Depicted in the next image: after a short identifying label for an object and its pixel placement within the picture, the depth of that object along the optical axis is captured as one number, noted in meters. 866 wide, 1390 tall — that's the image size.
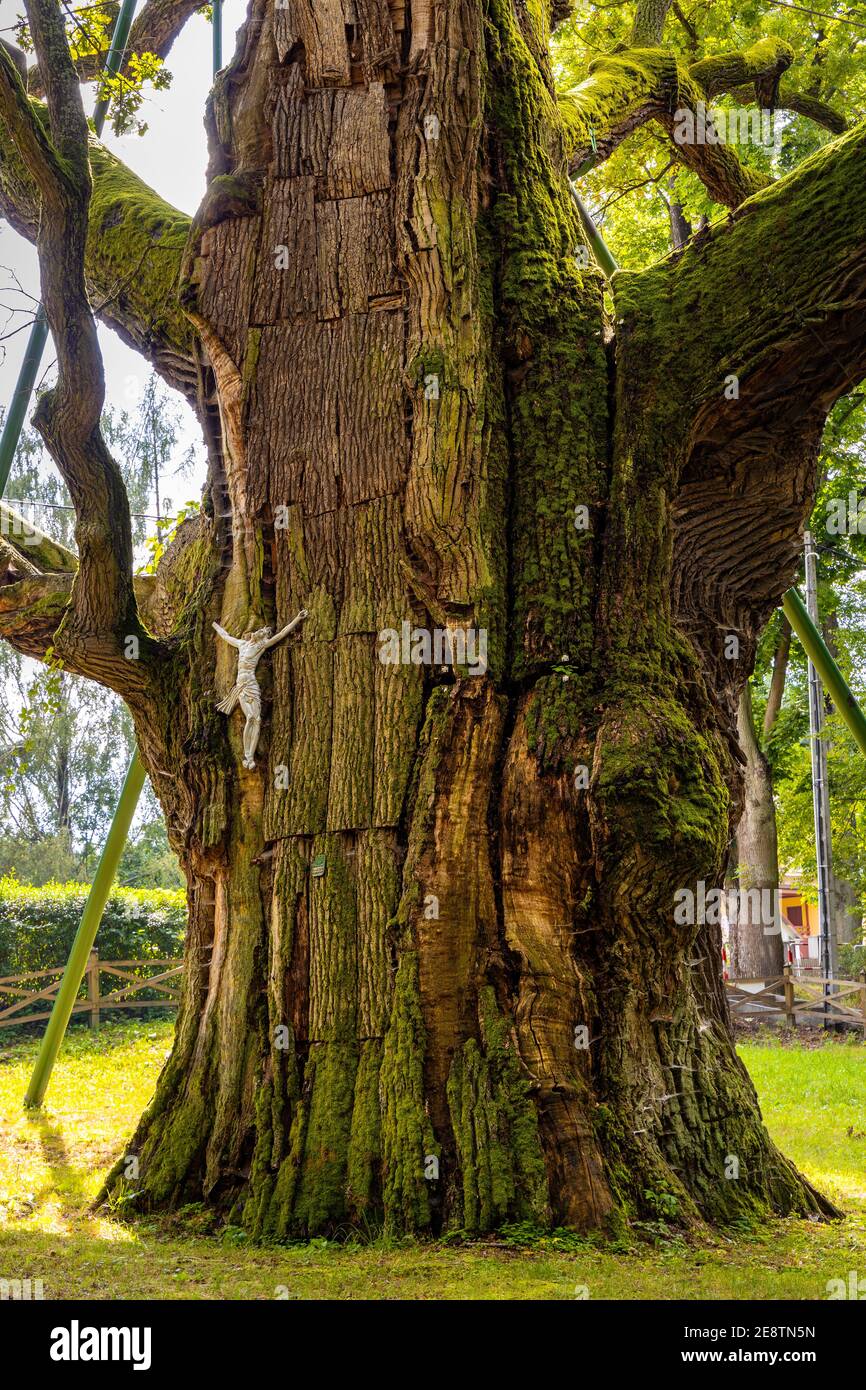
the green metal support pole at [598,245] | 8.16
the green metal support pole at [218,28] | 11.26
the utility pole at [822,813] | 18.50
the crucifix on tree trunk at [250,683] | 6.82
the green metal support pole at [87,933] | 9.79
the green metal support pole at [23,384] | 8.97
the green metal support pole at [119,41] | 9.38
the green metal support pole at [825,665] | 9.16
